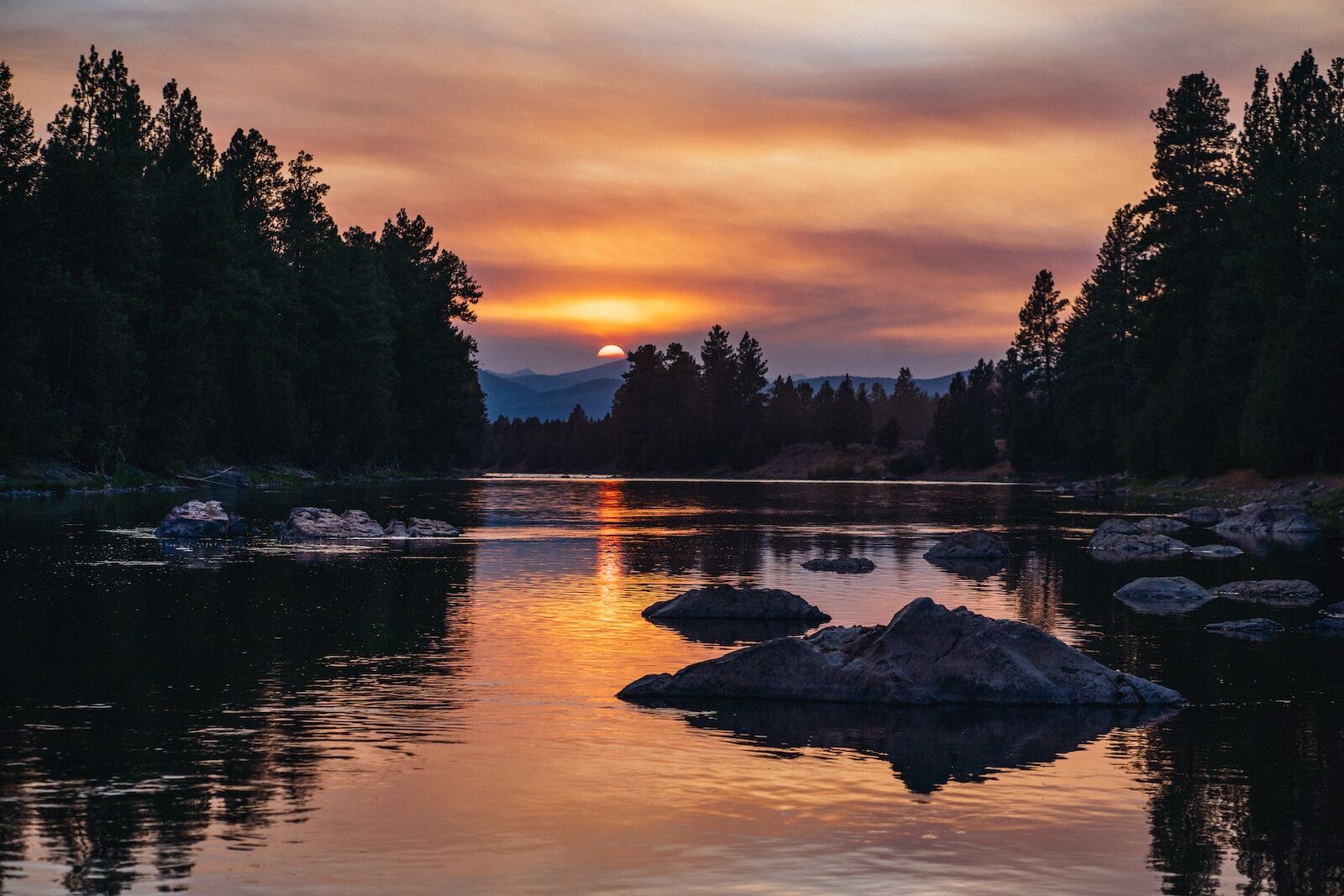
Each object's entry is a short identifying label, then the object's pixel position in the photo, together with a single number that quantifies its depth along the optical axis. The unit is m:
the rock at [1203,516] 73.69
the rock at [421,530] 58.06
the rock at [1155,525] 56.34
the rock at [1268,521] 62.28
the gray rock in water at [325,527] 55.19
